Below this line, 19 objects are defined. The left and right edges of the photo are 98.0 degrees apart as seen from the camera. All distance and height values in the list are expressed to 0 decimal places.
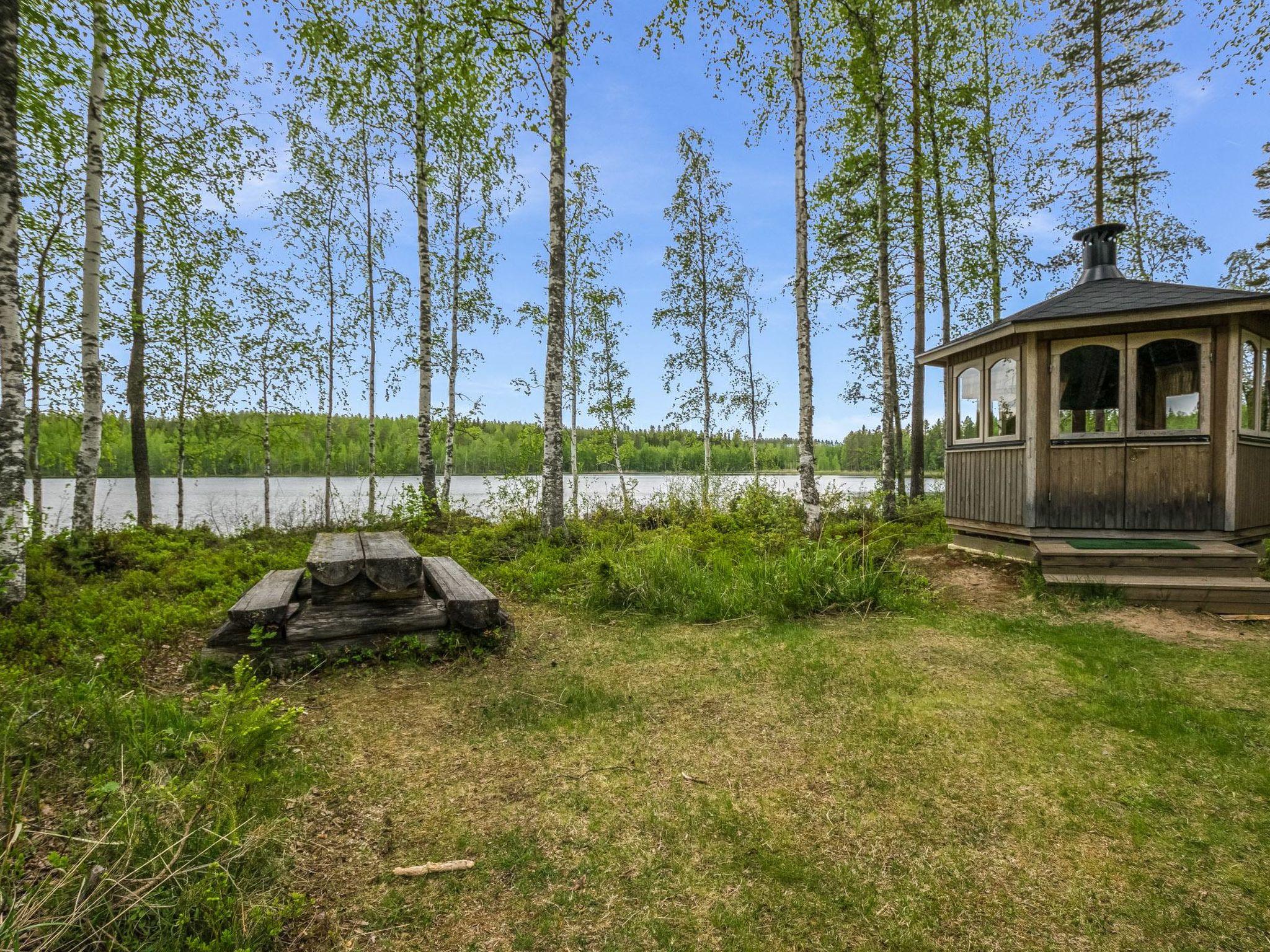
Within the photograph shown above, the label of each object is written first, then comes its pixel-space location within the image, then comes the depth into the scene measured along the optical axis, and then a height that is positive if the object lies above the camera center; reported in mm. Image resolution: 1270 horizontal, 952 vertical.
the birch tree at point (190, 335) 11391 +3089
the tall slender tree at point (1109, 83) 12328 +8820
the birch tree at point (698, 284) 19250 +6729
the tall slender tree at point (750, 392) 23739 +3316
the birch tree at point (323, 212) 14562 +7183
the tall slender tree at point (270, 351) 14766 +3314
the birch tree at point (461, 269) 14102 +5587
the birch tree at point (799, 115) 8383 +5445
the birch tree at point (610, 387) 19703 +2952
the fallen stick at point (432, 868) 1895 -1389
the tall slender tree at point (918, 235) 11797 +5242
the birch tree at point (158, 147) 6617 +5066
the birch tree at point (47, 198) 5727 +4136
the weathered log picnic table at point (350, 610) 3535 -979
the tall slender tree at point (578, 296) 17359 +5790
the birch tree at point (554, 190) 7461 +3976
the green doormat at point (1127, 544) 6367 -974
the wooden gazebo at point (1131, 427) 6469 +427
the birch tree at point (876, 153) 9867 +6726
